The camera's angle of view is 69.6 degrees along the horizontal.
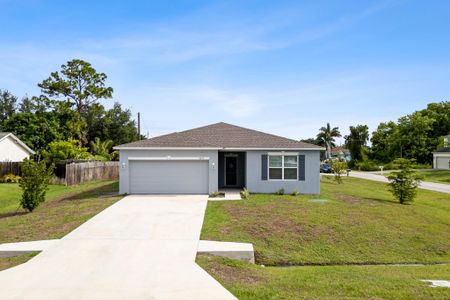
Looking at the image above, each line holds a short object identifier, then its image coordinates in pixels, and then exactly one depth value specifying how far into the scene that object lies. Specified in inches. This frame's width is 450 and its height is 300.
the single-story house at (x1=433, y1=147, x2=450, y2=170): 1819.6
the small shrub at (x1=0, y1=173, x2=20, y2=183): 987.3
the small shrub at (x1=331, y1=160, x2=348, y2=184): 1067.9
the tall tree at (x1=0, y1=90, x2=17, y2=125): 2138.3
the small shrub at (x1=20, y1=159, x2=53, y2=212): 538.0
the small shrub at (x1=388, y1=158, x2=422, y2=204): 656.4
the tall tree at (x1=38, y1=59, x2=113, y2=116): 1492.4
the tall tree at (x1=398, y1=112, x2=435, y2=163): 2150.6
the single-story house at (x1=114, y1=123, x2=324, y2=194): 698.8
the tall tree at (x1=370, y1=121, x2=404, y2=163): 2193.7
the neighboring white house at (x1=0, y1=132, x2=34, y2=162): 1175.0
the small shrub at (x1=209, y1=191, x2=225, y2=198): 671.8
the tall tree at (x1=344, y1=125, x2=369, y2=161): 2119.8
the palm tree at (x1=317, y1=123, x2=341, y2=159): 2556.6
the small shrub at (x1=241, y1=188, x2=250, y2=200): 656.6
